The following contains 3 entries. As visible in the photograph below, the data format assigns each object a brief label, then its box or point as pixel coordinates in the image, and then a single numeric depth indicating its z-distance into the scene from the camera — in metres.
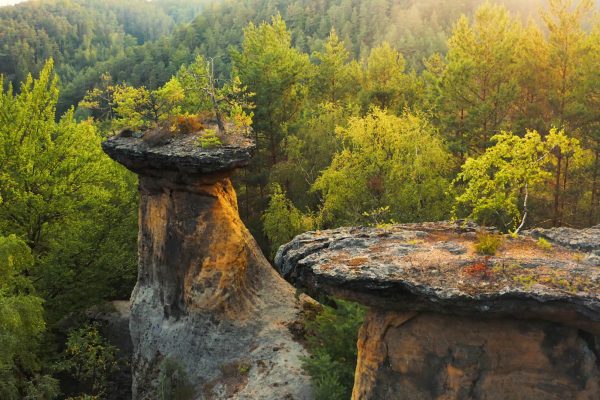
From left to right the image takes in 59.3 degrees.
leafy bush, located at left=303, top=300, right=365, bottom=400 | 17.75
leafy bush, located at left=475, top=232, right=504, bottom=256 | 12.41
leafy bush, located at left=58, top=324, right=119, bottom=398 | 23.66
